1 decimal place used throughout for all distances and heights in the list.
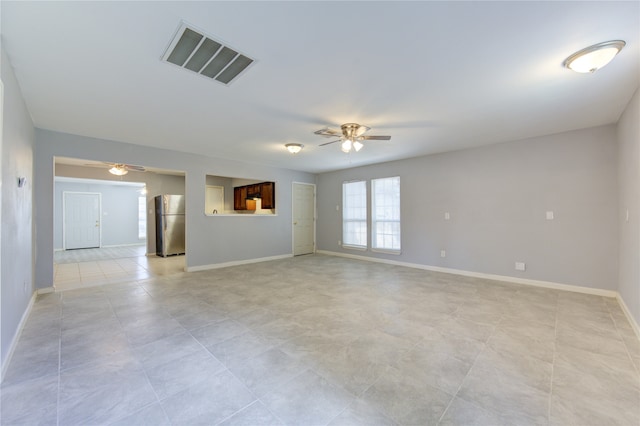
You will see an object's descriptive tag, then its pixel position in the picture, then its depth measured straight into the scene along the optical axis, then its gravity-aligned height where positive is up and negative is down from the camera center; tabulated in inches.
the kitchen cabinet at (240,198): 347.6 +22.8
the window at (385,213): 248.2 +0.6
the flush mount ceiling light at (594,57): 77.9 +47.5
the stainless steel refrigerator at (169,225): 305.6 -10.8
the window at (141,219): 397.1 -4.5
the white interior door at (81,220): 350.9 -4.4
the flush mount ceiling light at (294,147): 182.9 +46.3
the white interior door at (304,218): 301.1 -4.1
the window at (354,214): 275.6 +0.0
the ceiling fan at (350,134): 140.7 +42.8
